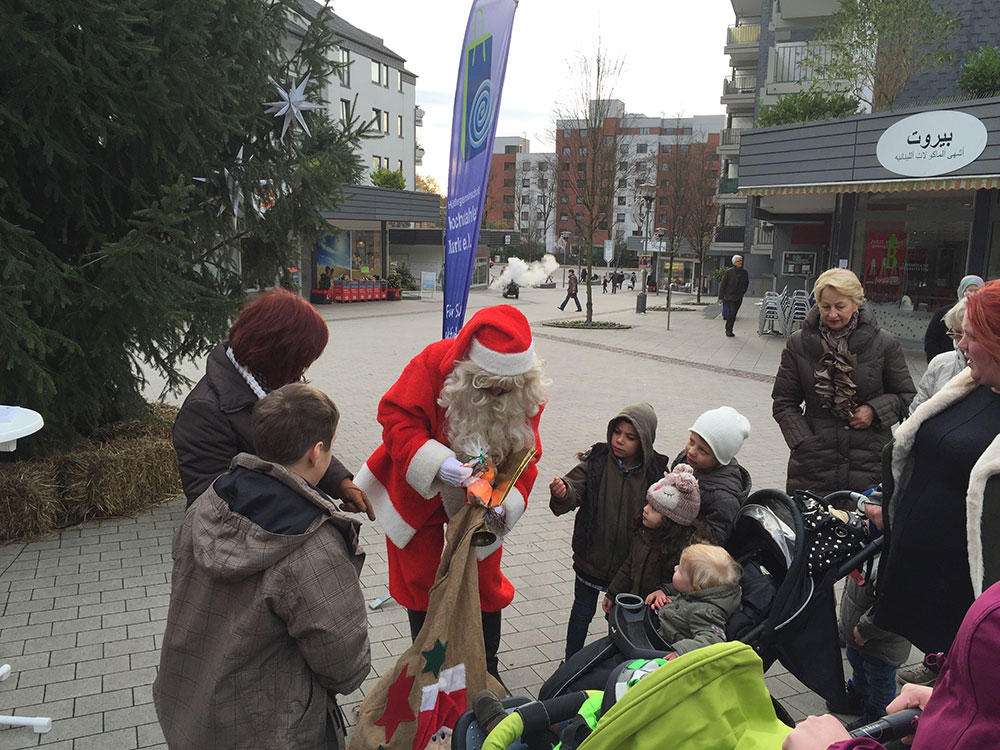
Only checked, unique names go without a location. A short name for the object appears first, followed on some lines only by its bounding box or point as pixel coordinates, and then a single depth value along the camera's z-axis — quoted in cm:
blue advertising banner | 432
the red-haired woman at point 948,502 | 230
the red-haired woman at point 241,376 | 272
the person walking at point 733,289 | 2075
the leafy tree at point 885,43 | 1756
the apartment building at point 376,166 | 2951
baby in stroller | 282
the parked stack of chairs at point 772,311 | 2139
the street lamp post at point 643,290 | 3022
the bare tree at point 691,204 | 4166
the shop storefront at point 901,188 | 1457
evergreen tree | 478
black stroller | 279
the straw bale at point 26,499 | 540
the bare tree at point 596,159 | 2488
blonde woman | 413
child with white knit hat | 338
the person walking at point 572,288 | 2994
